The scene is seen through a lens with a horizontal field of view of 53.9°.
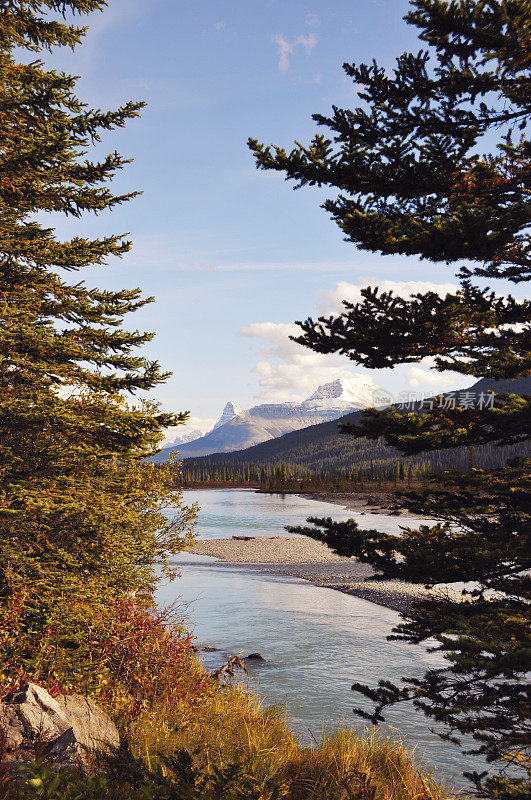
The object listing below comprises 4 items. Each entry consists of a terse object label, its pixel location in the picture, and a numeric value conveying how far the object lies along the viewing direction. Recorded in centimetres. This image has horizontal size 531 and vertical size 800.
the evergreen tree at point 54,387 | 973
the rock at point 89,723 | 772
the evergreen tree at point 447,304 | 551
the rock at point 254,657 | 1728
